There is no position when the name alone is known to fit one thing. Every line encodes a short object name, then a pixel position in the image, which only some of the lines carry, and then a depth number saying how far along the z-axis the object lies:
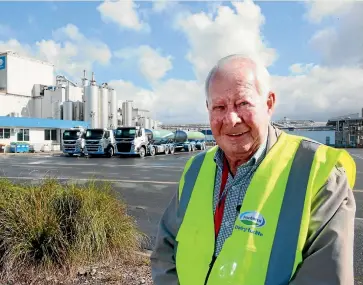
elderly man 1.38
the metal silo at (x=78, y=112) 46.59
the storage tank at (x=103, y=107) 46.91
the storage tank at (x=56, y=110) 46.22
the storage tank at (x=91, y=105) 45.44
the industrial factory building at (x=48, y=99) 45.28
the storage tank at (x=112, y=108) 48.88
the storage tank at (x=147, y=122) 55.92
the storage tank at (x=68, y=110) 45.62
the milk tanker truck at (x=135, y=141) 28.55
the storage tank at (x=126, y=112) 52.84
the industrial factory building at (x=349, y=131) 52.58
